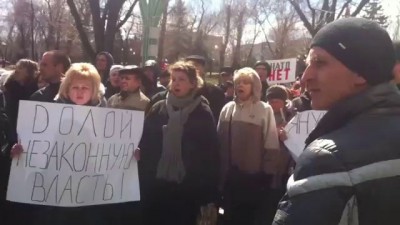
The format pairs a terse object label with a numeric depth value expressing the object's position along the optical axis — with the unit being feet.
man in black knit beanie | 4.56
